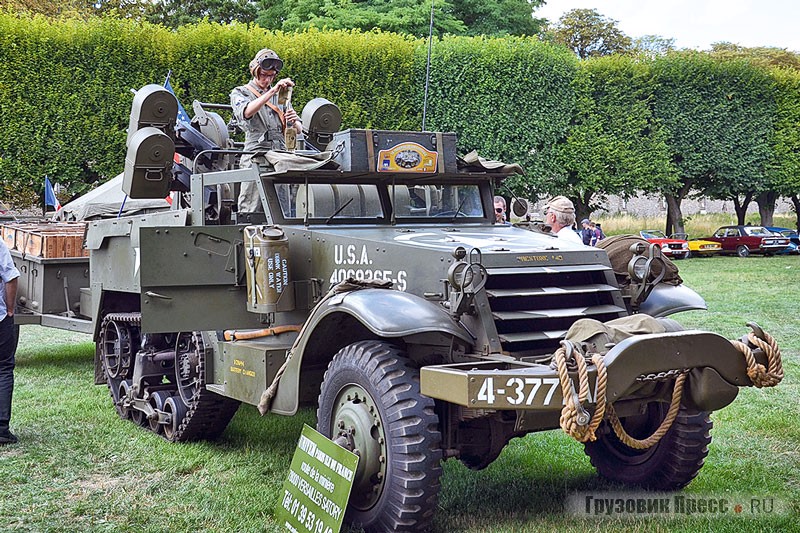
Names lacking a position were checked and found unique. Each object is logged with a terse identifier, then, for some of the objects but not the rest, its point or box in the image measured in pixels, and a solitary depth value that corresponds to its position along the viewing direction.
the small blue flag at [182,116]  8.45
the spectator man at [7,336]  6.92
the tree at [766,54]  46.22
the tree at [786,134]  30.52
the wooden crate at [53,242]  9.70
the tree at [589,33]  47.12
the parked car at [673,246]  28.19
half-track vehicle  4.60
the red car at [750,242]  30.38
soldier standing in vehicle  7.41
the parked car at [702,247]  29.62
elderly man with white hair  7.32
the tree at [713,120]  28.56
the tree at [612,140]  26.48
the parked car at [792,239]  30.72
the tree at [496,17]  31.03
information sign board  4.66
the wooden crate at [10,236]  10.56
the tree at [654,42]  51.69
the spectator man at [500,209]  7.37
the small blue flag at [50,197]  13.73
